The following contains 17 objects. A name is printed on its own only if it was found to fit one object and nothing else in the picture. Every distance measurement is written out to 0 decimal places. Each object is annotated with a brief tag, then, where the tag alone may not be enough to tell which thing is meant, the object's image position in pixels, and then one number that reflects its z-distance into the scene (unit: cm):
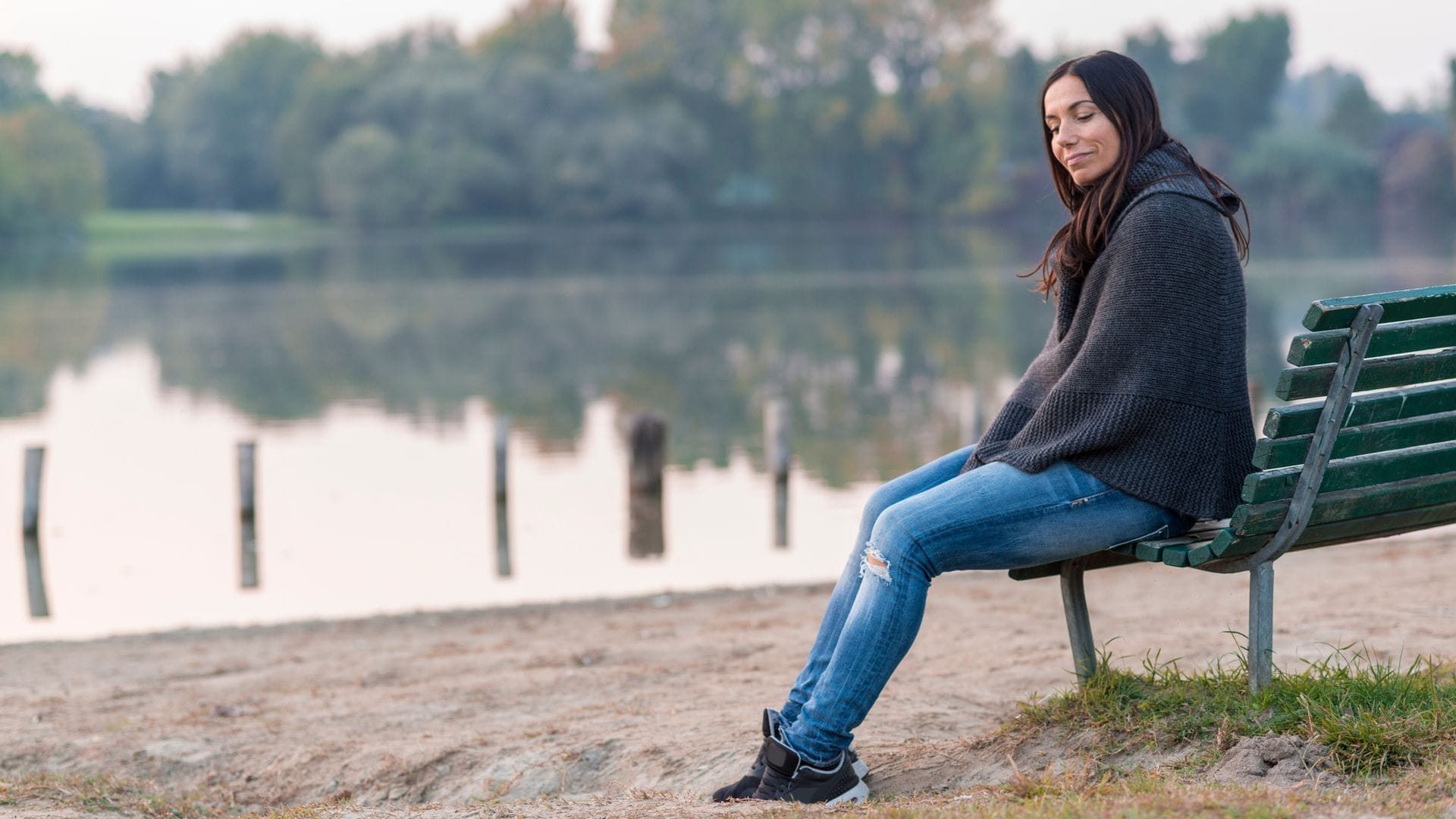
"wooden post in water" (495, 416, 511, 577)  1228
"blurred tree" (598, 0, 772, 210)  9450
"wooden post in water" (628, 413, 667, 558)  1292
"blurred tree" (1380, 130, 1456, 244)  8738
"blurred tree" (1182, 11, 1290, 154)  10331
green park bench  375
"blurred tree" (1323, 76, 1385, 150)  10412
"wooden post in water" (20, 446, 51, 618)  1175
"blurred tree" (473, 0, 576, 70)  10212
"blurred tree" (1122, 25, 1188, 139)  10412
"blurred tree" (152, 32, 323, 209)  9275
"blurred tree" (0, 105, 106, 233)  6956
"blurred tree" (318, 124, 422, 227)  7556
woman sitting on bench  378
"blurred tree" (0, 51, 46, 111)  9525
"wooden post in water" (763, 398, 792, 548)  1326
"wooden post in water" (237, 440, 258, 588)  1197
